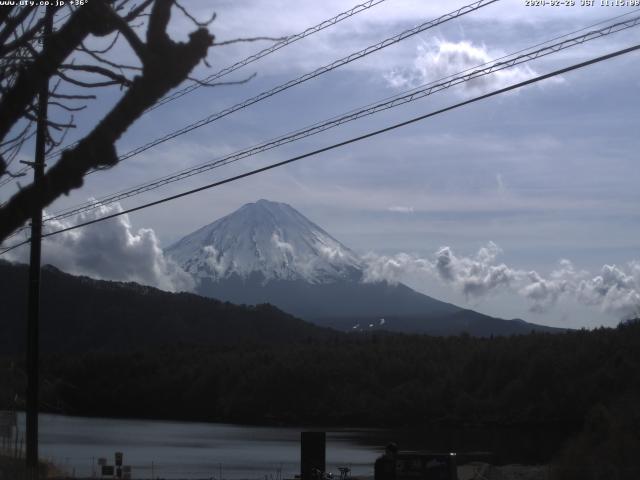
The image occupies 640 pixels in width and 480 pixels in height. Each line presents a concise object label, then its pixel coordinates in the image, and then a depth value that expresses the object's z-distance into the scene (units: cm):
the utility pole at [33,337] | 2072
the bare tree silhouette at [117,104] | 557
